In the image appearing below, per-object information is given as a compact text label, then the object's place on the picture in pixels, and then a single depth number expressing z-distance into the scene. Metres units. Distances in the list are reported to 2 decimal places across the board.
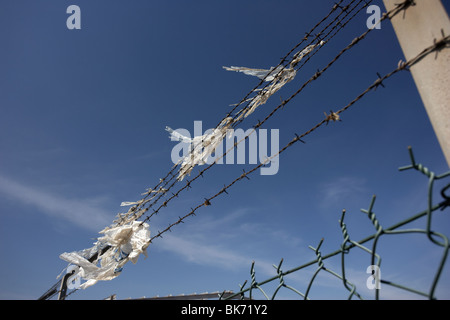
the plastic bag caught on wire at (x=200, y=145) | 2.75
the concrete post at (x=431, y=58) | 1.16
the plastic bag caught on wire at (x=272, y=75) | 2.35
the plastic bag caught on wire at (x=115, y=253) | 3.30
